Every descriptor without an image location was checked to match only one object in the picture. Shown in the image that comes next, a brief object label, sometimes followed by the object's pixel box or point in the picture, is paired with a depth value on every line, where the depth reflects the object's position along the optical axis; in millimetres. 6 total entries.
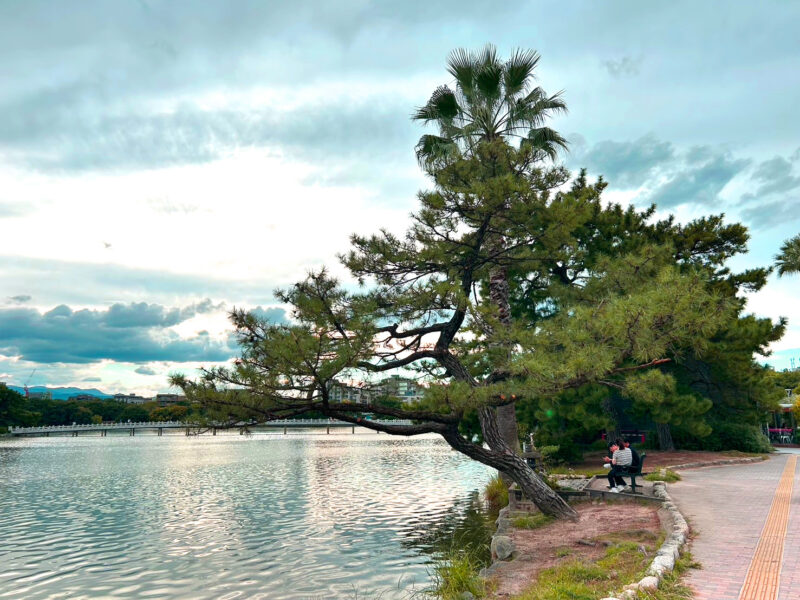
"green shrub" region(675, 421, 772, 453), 27750
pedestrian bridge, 87812
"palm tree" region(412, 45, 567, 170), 17375
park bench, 15259
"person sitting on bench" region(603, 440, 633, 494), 15422
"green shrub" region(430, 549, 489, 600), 9375
